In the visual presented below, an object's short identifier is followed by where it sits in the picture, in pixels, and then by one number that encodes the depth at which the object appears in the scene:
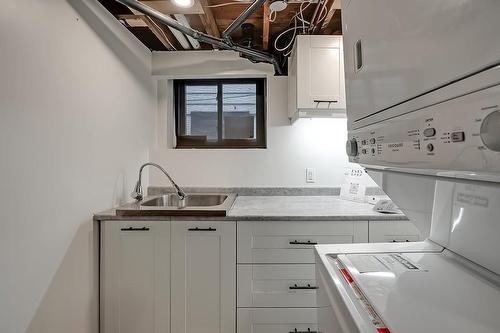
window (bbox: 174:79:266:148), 2.28
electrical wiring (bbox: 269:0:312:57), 1.62
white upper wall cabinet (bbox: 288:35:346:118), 1.69
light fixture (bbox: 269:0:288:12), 1.37
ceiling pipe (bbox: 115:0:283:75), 1.35
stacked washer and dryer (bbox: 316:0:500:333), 0.31
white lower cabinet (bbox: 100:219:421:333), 1.44
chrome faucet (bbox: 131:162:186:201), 1.75
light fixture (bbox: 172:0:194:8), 1.38
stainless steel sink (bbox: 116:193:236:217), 1.44
